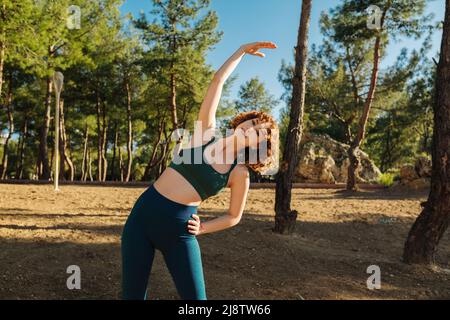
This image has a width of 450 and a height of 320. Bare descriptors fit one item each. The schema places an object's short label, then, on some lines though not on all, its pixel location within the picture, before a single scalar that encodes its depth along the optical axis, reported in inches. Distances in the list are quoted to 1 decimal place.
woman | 92.2
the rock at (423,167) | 608.3
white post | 496.1
